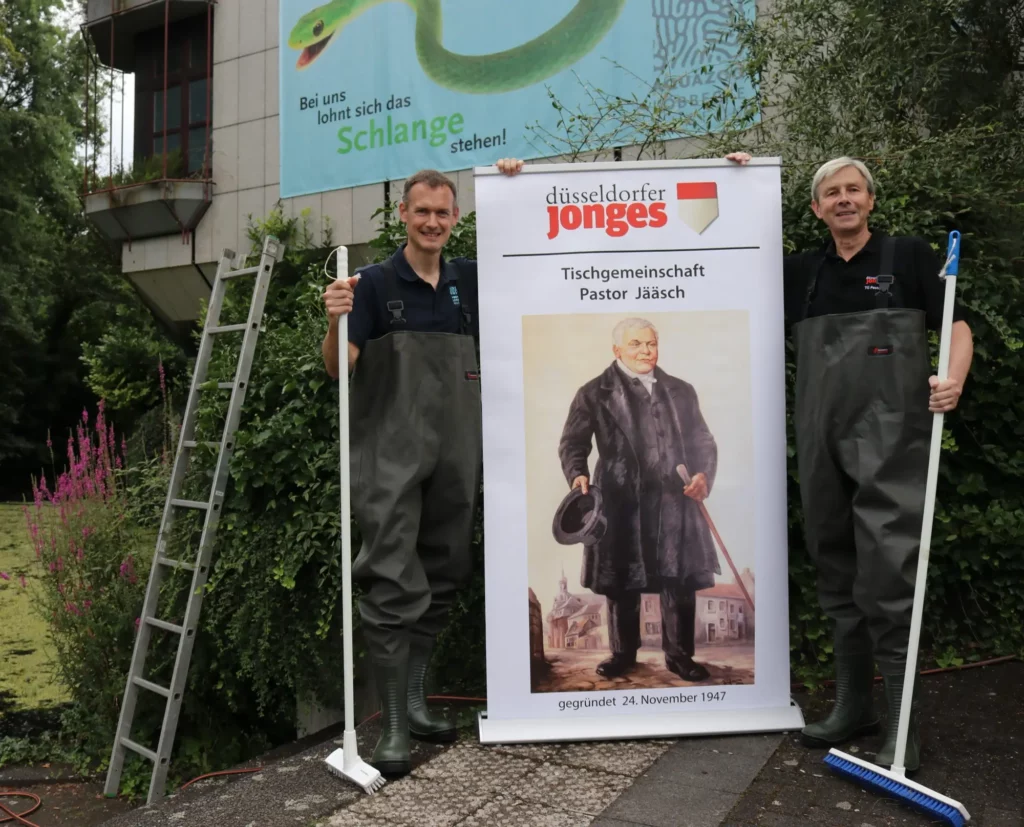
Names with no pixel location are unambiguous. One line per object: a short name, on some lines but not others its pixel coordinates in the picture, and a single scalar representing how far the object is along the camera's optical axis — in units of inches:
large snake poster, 283.7
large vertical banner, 123.6
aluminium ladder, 164.6
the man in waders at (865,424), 110.3
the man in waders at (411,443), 117.8
